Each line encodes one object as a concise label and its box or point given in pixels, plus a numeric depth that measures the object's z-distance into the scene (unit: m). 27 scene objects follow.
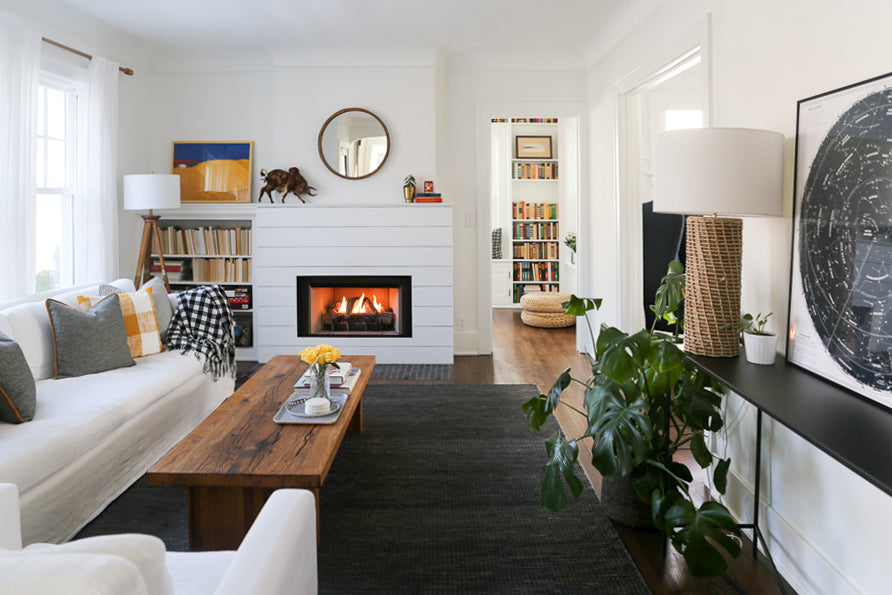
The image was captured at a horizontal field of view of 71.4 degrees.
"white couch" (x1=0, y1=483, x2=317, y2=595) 0.78
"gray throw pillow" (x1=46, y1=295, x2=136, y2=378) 2.97
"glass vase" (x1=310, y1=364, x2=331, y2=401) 2.66
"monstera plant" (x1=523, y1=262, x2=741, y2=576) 1.94
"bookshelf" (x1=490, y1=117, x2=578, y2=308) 8.17
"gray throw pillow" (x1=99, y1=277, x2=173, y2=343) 3.68
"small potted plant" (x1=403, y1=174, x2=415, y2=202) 5.13
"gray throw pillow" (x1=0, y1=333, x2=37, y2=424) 2.32
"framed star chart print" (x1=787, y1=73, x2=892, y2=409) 1.68
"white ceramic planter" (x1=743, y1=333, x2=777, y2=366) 2.14
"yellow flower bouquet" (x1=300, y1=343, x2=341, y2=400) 2.64
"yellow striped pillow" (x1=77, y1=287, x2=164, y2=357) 3.40
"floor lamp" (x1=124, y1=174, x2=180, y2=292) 4.52
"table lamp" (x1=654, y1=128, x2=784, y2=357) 2.08
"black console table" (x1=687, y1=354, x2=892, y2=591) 1.33
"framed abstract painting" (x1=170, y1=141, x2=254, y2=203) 5.44
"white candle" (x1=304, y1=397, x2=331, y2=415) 2.54
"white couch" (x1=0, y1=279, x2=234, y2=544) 2.16
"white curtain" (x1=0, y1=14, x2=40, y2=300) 3.52
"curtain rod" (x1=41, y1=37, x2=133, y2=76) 3.90
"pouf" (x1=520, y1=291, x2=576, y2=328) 6.85
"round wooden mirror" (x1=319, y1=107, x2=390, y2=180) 5.24
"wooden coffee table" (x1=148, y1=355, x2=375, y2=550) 1.99
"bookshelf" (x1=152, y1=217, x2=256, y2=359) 5.32
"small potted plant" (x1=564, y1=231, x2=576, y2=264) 7.28
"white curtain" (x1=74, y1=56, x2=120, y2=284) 4.37
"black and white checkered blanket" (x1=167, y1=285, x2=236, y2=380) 3.70
